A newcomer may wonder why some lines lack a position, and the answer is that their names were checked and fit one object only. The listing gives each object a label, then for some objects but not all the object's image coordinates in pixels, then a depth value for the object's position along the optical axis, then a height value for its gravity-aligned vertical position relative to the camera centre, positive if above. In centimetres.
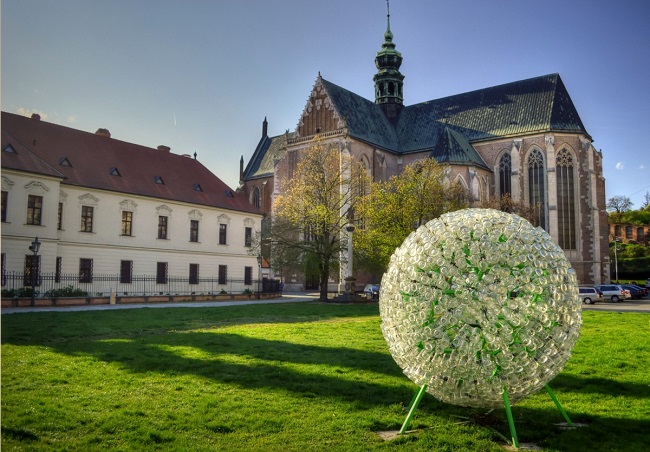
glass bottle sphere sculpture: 538 -49
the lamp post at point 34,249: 2322 +62
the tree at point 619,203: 8912 +1116
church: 4819 +1208
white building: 2736 +318
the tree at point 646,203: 8523 +1104
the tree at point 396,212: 3127 +337
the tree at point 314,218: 3188 +291
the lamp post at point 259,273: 3774 -71
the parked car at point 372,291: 3612 -192
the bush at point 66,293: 2595 -156
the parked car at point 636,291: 3880 -184
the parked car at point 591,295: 3347 -185
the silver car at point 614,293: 3509 -175
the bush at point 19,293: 2403 -145
